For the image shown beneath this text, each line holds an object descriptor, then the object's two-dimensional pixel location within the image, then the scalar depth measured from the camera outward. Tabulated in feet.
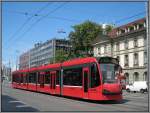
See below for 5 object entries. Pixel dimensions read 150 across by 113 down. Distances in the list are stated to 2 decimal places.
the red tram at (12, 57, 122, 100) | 35.34
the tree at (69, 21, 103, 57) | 126.48
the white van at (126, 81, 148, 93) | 76.73
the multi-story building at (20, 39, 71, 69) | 214.67
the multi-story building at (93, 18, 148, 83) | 98.00
